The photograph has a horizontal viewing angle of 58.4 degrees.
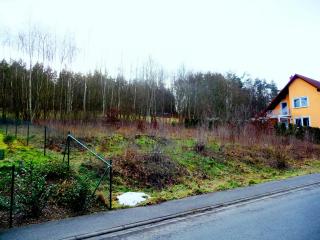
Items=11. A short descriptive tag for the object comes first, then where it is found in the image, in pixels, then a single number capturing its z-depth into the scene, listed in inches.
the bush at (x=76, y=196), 305.3
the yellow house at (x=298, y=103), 1455.5
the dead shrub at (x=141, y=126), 807.0
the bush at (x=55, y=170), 358.6
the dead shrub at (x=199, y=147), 648.4
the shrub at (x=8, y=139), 553.5
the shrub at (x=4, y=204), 269.4
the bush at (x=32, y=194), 276.2
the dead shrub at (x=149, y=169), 436.8
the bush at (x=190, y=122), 1150.0
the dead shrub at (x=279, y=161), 675.4
